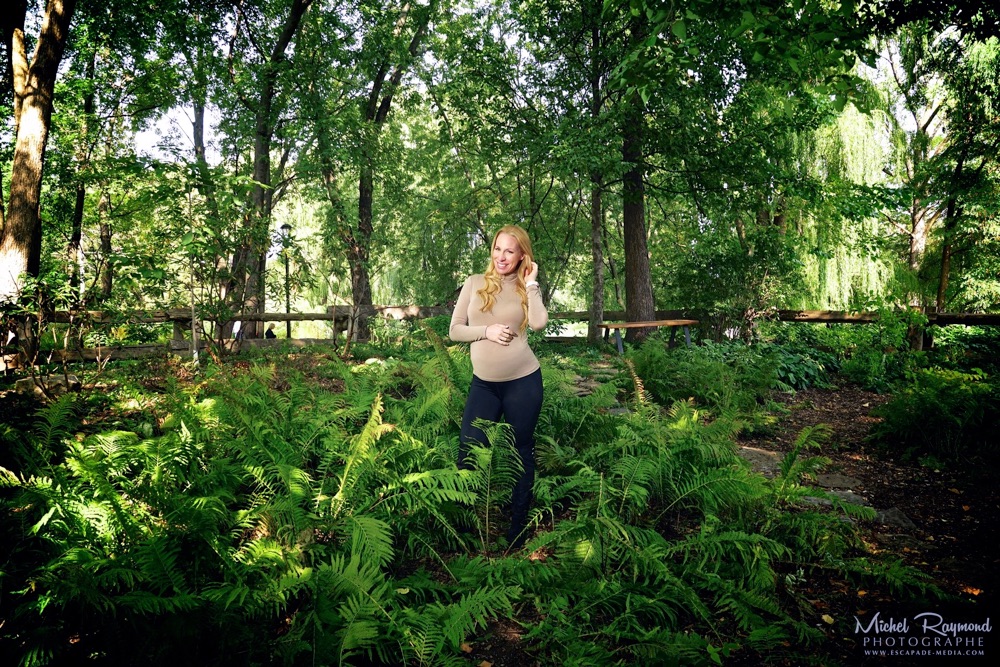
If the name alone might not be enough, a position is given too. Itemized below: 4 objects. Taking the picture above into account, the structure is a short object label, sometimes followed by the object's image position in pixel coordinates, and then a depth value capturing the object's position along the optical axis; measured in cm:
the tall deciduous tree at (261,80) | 1041
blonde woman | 307
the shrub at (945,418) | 485
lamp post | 789
